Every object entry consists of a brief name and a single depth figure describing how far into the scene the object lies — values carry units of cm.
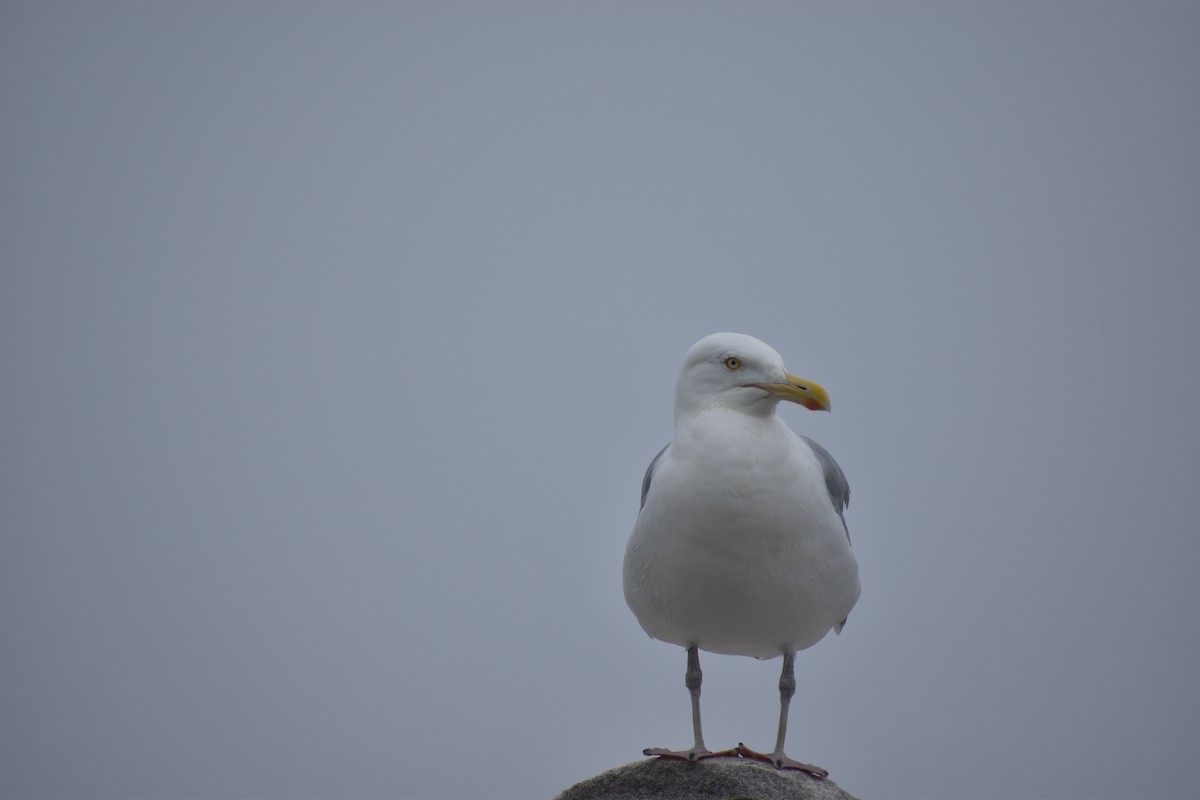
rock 1215
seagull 1159
